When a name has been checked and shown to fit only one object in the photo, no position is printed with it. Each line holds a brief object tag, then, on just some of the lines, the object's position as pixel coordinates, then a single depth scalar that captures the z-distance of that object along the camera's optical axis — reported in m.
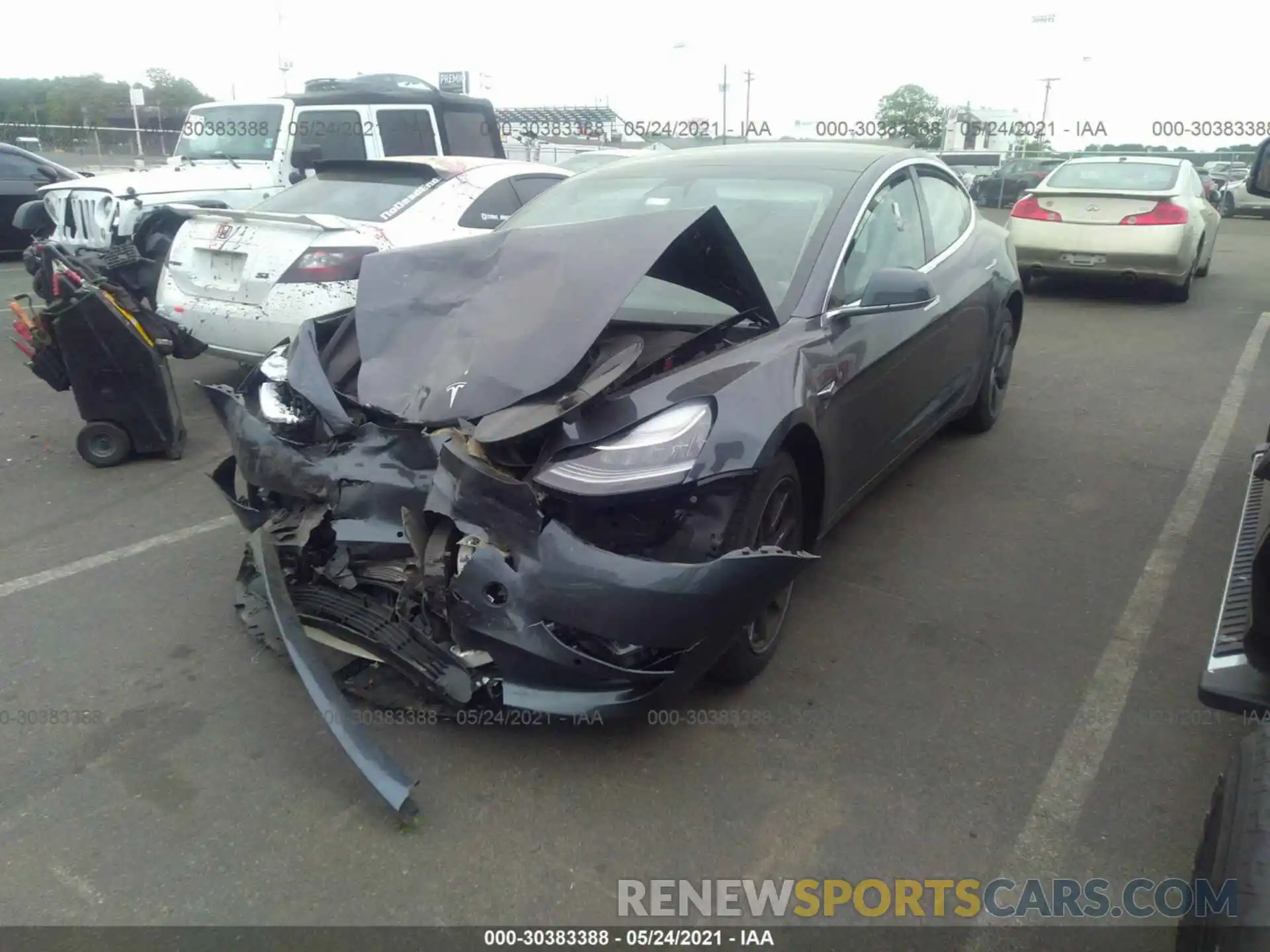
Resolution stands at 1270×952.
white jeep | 8.38
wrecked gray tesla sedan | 2.61
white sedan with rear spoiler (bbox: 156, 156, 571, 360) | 5.66
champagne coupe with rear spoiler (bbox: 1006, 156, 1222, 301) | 9.88
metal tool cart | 4.96
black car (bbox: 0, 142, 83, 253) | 12.25
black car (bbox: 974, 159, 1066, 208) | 25.91
